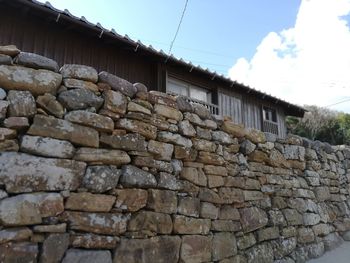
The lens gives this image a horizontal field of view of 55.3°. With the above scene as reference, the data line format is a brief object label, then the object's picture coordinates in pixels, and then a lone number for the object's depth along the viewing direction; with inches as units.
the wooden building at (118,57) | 199.6
